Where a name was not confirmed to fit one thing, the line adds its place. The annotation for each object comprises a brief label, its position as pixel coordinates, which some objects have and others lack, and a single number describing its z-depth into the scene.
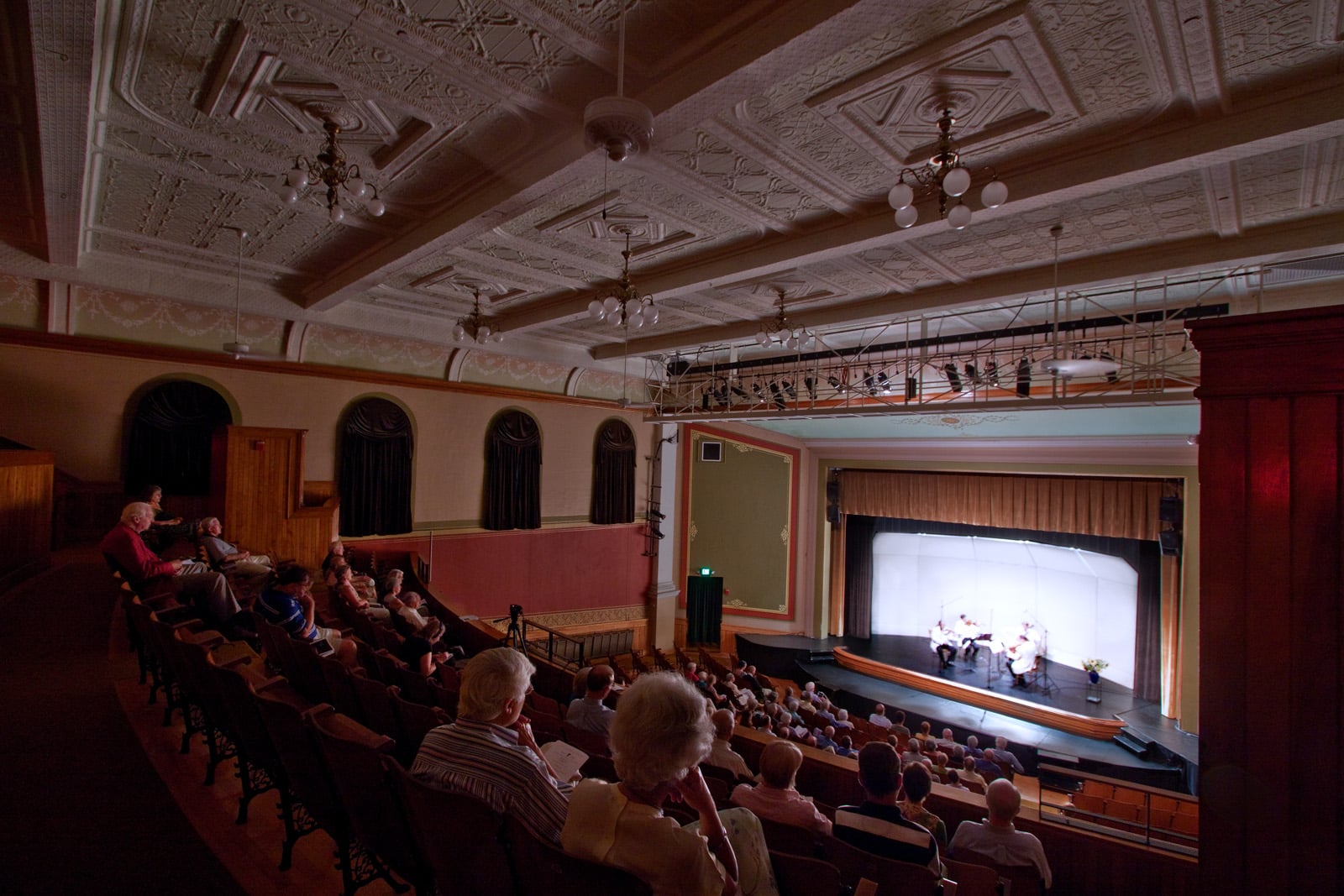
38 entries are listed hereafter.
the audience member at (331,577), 6.57
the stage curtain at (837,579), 13.33
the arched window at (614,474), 11.65
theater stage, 8.57
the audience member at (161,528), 5.84
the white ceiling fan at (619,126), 2.23
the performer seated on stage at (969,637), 12.12
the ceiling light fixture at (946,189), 3.40
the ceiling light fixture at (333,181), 3.54
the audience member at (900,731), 7.17
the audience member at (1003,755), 7.93
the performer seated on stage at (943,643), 11.84
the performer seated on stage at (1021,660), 11.17
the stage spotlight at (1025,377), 7.03
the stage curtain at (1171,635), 9.28
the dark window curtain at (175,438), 7.10
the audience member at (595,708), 3.47
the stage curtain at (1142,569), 10.05
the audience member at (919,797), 2.94
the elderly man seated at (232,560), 5.40
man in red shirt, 4.20
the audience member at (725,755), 3.38
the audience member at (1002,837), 2.70
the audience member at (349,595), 5.45
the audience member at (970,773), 5.67
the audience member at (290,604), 3.98
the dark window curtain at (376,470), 8.60
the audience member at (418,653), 3.79
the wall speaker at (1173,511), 9.29
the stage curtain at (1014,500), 9.88
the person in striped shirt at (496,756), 1.83
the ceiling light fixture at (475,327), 7.13
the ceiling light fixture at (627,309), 4.57
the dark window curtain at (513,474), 10.16
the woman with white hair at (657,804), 1.46
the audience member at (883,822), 2.24
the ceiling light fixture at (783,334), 7.31
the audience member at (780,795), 2.40
